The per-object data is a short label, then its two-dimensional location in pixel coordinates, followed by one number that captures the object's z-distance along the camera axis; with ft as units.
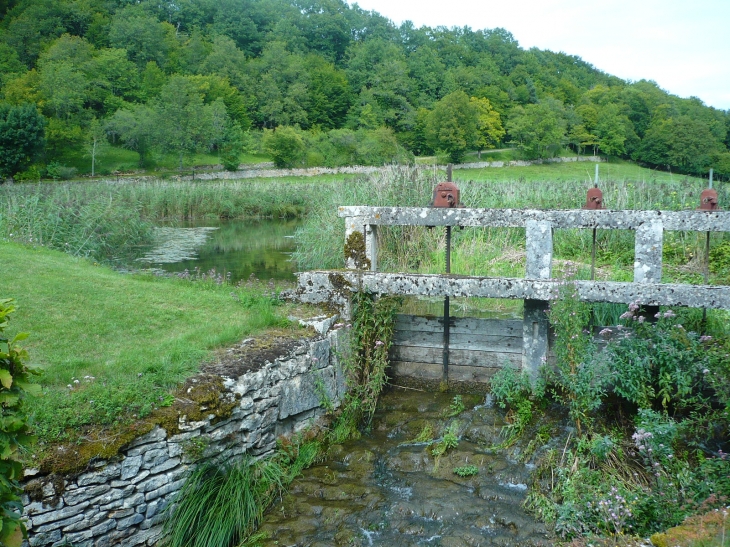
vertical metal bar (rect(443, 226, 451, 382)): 24.08
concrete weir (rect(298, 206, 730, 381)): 19.67
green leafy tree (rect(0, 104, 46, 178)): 151.64
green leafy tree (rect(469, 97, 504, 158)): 240.26
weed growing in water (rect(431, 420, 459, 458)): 19.77
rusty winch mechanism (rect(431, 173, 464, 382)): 22.90
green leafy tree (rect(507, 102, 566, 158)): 212.02
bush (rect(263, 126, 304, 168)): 193.67
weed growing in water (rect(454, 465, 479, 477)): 18.70
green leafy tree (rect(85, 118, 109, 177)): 174.50
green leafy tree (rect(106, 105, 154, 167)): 181.06
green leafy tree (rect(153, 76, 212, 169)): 179.93
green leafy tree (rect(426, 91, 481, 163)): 209.56
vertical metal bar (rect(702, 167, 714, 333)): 20.83
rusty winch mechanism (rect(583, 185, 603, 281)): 22.13
